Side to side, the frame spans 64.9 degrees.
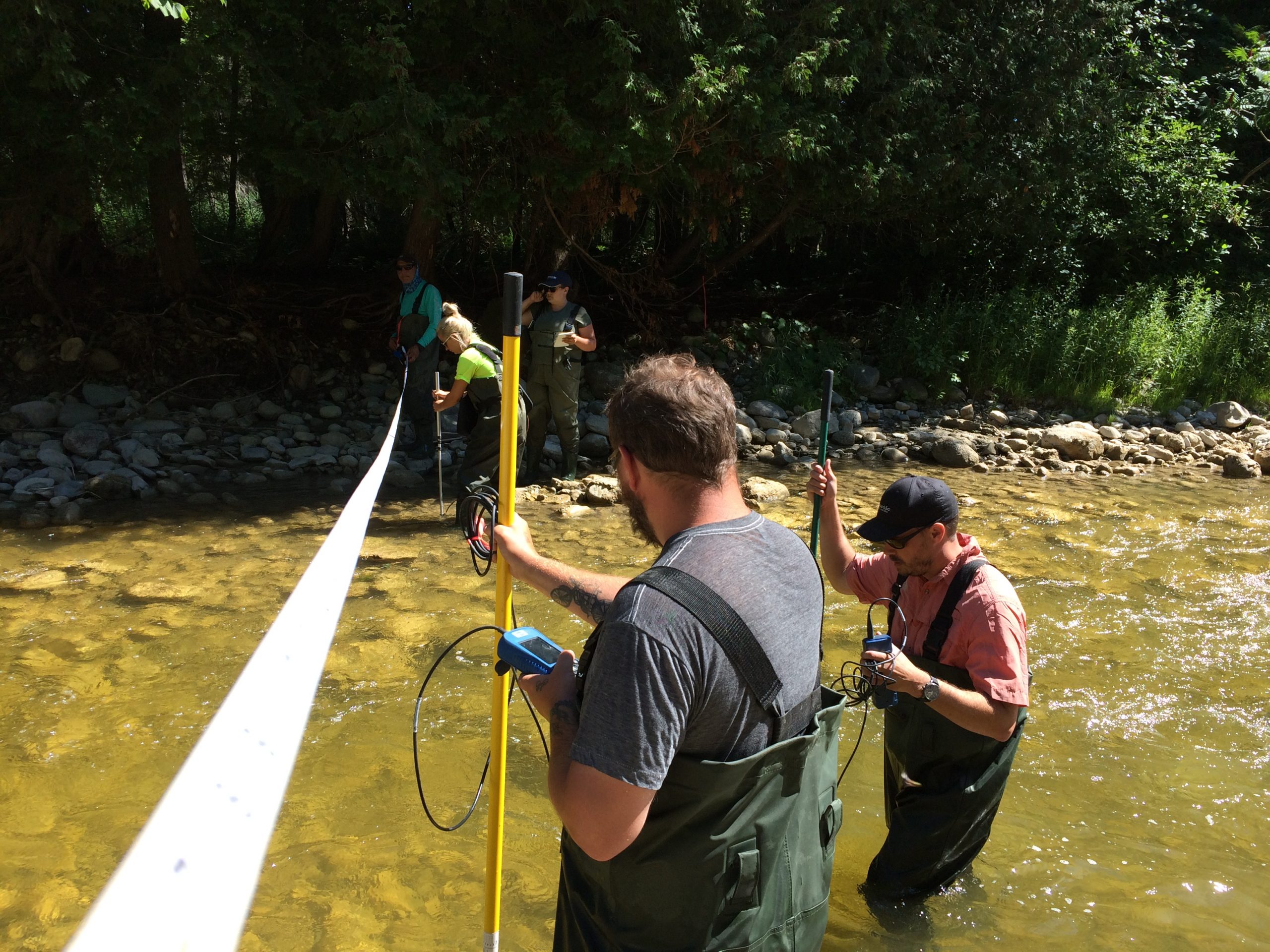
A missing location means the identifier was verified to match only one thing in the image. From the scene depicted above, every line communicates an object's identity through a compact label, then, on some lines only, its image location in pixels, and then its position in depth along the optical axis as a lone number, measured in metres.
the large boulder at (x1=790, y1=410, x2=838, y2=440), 11.41
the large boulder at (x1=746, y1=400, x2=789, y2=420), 12.00
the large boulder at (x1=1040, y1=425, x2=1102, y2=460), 11.30
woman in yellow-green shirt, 7.57
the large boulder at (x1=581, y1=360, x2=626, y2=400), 12.17
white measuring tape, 0.89
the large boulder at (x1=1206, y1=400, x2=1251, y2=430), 13.27
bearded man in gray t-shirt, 1.67
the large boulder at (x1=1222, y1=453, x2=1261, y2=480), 11.14
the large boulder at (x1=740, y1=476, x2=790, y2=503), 9.11
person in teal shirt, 10.04
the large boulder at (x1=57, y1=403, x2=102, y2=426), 10.21
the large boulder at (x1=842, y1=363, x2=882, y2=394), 13.47
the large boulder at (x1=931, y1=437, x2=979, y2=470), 10.94
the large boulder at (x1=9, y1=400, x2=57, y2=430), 10.09
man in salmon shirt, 2.79
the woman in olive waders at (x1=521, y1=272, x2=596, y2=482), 8.93
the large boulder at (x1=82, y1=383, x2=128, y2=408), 10.72
